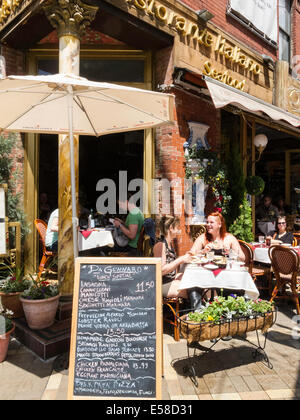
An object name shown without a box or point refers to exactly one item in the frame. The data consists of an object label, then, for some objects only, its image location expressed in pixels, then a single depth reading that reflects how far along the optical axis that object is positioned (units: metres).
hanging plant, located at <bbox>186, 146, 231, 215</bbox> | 6.15
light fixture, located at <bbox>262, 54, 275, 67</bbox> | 8.05
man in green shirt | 5.01
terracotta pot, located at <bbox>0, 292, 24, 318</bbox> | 3.96
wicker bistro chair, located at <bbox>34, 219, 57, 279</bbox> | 5.55
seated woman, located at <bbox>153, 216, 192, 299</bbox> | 3.73
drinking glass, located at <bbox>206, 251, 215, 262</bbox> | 3.70
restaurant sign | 5.55
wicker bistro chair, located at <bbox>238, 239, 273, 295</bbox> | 5.09
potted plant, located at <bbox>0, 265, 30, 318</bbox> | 3.97
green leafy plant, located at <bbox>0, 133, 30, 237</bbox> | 4.56
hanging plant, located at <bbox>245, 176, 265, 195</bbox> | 7.48
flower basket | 2.90
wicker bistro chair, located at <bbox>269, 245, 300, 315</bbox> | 4.61
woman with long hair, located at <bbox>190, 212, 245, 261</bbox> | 4.11
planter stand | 2.91
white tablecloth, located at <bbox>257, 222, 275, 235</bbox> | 8.02
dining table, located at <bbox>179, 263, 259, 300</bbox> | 3.54
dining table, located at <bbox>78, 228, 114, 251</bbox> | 5.18
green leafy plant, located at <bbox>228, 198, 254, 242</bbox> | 6.91
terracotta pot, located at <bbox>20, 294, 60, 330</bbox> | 3.61
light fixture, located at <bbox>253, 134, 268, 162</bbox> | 8.09
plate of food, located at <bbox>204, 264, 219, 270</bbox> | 3.54
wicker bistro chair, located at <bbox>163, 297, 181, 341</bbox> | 3.87
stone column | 4.13
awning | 4.83
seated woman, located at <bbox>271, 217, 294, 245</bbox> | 5.77
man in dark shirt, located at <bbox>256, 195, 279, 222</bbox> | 8.74
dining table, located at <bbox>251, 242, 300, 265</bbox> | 5.46
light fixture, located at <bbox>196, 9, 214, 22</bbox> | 6.19
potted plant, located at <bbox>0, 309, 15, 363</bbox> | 3.28
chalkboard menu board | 2.35
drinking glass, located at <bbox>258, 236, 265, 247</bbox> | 5.95
